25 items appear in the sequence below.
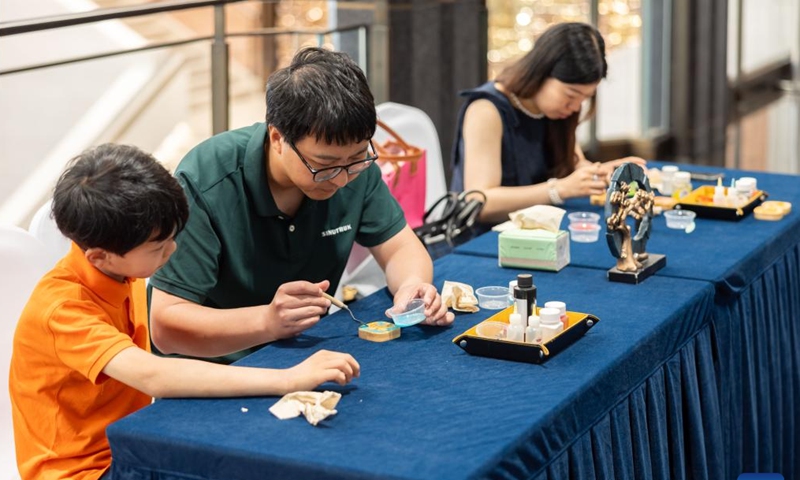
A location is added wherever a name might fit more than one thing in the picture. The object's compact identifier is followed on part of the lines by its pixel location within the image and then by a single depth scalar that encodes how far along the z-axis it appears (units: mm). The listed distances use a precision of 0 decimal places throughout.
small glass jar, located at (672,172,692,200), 3154
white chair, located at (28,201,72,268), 2258
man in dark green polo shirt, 2043
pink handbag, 3248
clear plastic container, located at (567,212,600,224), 2910
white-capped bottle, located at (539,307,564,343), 1967
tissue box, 2496
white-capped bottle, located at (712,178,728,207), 3008
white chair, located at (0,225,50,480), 2170
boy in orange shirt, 1760
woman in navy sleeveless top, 3158
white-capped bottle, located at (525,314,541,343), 1961
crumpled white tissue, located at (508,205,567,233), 2562
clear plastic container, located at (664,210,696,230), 2867
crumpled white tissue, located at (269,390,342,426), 1673
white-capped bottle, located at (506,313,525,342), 1969
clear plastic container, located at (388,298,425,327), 2111
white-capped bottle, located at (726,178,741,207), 2986
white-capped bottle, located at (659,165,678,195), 3201
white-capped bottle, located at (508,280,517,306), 2223
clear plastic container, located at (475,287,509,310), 2258
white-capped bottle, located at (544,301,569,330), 2014
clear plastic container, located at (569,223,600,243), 2783
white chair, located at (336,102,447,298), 3586
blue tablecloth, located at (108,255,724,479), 1577
